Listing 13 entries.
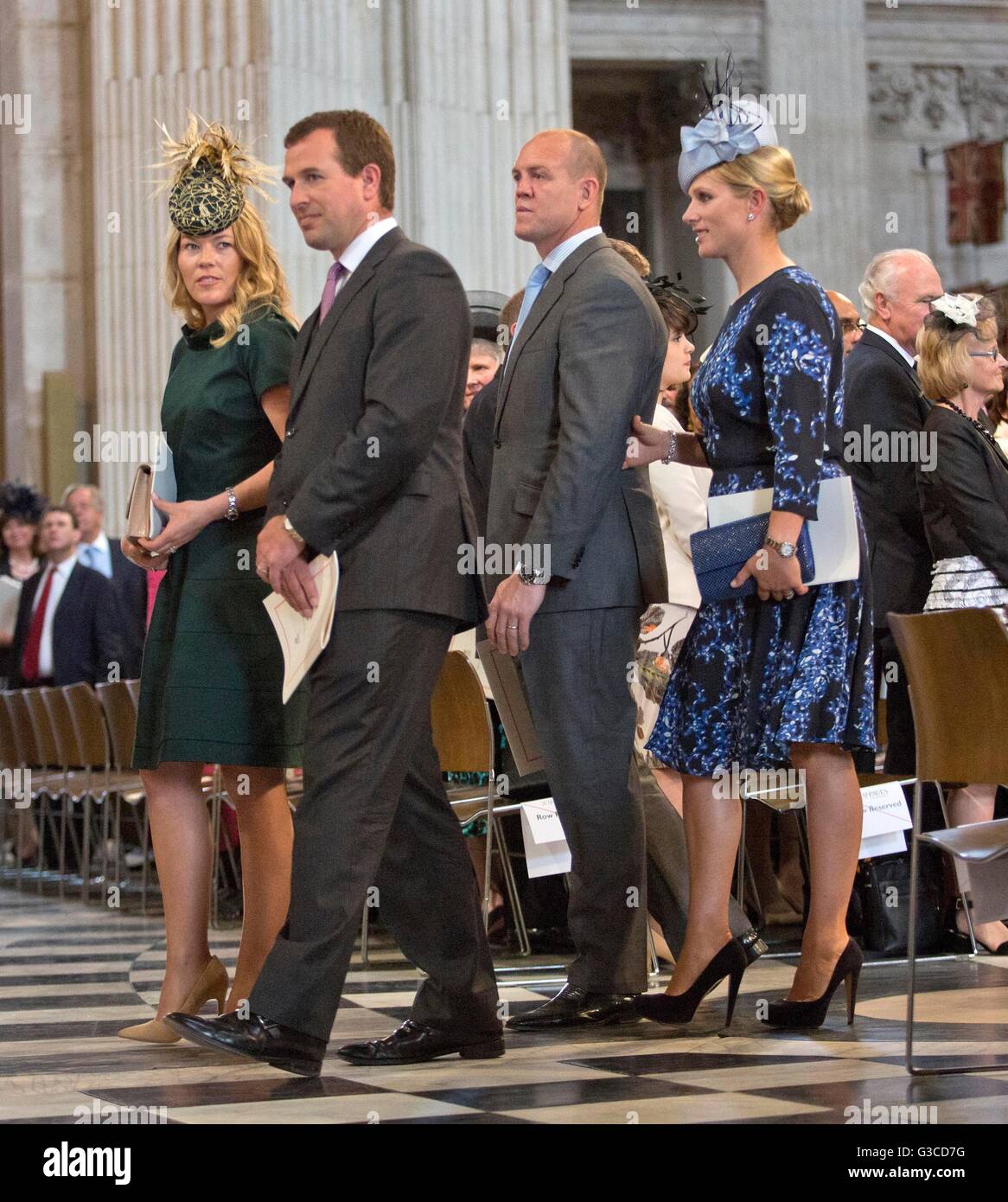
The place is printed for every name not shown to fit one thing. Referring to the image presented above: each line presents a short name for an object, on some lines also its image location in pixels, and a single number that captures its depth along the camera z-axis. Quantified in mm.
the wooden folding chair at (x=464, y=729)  10758
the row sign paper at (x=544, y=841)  10555
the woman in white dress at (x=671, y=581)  10695
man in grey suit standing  8156
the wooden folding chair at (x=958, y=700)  7242
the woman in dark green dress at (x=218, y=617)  8234
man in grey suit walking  7070
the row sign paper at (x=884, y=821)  10742
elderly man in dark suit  11906
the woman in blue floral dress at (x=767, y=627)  8016
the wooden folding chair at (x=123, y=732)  15445
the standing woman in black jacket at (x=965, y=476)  11367
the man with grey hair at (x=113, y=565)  20281
